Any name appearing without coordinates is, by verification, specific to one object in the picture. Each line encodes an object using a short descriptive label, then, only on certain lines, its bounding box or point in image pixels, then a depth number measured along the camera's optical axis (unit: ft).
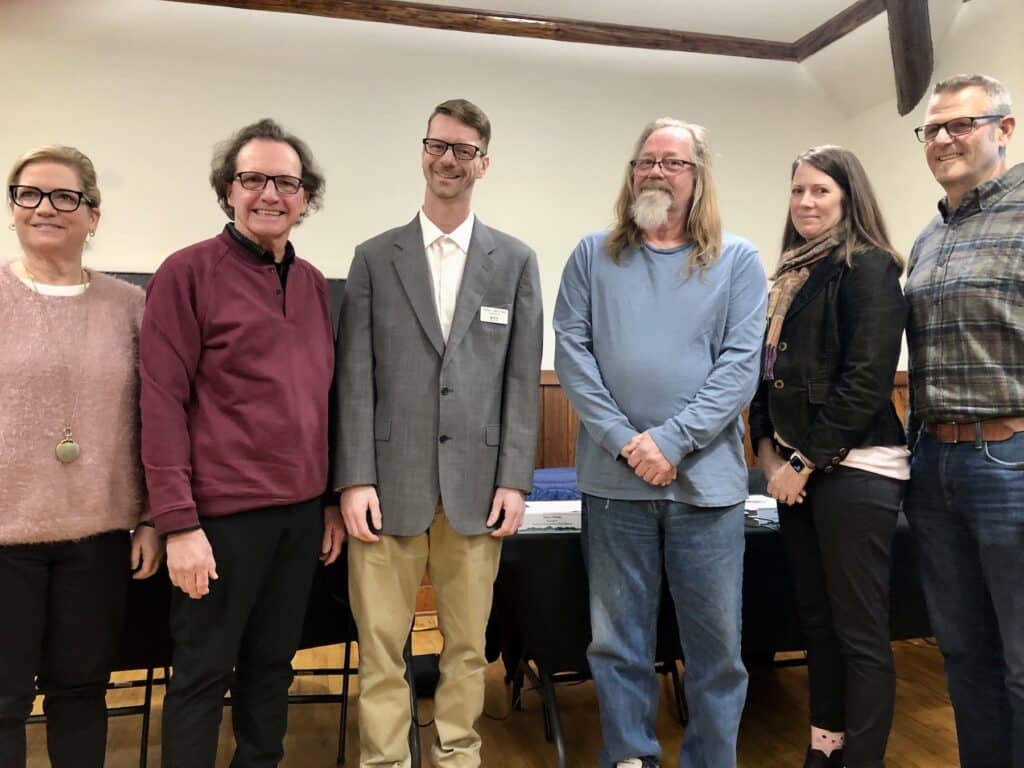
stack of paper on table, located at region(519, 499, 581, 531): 7.20
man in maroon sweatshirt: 5.16
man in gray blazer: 5.92
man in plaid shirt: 5.65
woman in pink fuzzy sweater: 4.95
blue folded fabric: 11.02
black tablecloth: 6.79
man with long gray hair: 5.89
